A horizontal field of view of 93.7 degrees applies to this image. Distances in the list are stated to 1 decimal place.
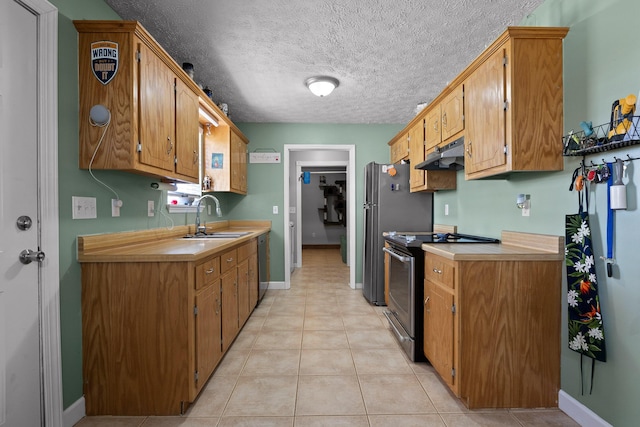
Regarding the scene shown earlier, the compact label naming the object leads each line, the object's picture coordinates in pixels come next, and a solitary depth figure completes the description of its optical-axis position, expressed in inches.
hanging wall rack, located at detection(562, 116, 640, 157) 49.6
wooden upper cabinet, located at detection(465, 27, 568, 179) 64.9
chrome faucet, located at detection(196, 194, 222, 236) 116.4
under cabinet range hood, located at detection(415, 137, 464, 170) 90.8
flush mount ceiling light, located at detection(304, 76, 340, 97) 111.0
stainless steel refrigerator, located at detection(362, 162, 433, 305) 137.7
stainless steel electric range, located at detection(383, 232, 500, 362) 85.6
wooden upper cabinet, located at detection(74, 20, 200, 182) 63.6
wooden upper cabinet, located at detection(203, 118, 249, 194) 130.0
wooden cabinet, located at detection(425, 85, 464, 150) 88.3
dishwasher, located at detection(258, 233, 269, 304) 139.6
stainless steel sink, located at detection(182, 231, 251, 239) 107.7
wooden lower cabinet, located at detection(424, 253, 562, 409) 64.7
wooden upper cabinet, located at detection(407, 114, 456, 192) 119.1
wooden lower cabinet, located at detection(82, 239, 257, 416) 62.9
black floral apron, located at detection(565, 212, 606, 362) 56.8
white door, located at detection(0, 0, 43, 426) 49.5
